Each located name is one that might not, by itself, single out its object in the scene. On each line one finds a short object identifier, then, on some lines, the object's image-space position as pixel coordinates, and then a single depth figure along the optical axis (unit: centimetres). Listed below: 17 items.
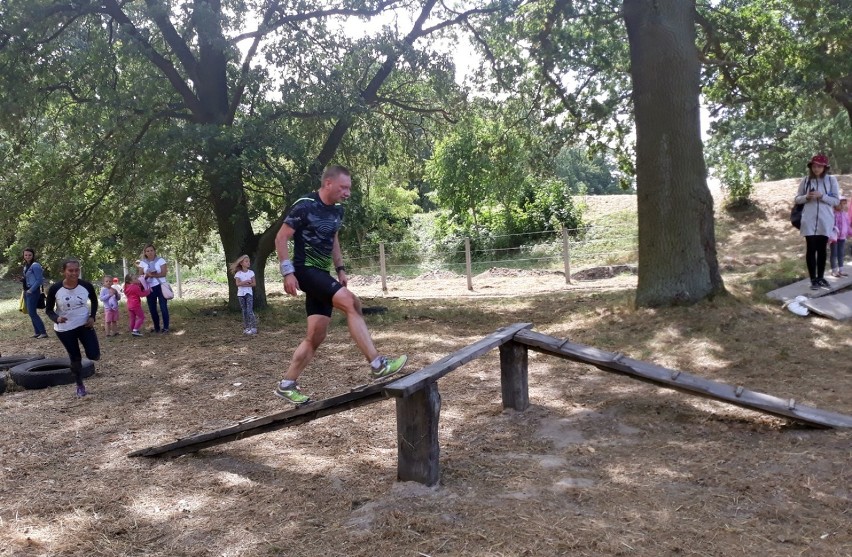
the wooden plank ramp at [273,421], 478
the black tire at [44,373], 845
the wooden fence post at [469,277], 1969
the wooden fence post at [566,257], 1917
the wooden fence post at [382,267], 2139
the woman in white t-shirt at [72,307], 770
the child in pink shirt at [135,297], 1232
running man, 517
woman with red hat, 884
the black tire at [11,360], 952
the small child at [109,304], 1260
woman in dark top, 1248
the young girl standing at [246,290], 1175
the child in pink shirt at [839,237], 1002
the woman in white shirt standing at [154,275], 1237
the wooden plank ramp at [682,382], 511
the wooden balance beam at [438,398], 444
